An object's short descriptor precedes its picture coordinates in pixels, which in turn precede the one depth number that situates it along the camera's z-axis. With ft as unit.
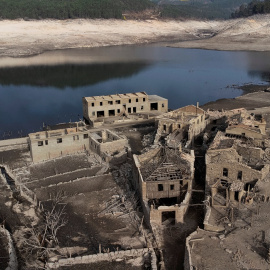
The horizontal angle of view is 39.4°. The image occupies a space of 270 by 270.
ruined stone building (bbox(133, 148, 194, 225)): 96.32
